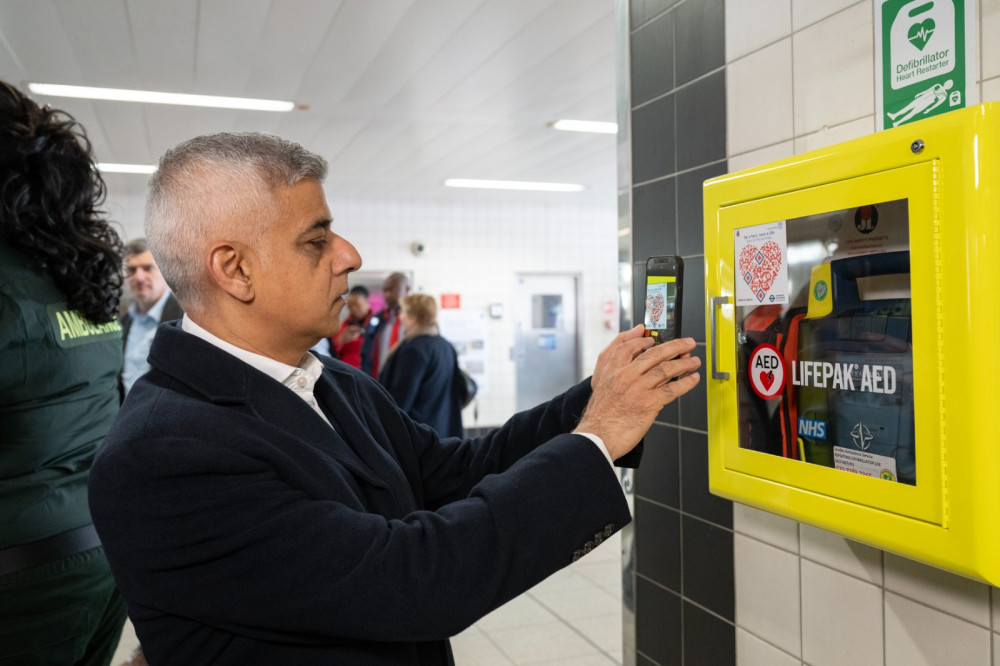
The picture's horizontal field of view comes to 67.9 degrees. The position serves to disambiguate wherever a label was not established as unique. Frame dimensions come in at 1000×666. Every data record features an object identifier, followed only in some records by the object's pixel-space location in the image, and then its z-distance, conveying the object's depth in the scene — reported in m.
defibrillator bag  1.06
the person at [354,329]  6.22
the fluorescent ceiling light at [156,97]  4.46
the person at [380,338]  6.23
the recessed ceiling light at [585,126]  5.41
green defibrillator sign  1.15
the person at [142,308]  3.90
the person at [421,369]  4.20
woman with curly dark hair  1.52
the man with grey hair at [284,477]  0.93
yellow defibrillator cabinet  0.95
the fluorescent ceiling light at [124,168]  6.72
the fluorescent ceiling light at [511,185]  7.83
